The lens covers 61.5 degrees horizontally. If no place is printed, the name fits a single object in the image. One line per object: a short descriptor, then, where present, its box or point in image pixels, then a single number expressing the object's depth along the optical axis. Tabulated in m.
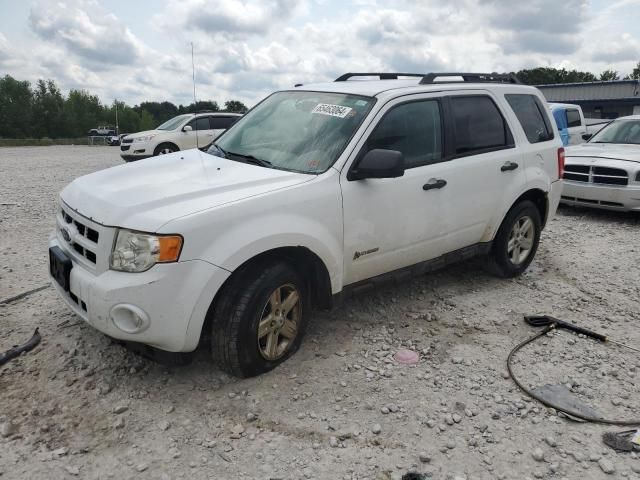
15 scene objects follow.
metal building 35.85
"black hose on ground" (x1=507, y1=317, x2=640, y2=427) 3.07
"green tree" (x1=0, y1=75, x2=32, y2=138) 75.44
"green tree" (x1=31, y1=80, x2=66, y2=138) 79.38
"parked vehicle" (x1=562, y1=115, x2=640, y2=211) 7.89
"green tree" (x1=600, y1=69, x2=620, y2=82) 86.75
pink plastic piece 3.72
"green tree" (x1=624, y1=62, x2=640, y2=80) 85.06
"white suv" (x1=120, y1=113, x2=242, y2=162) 14.98
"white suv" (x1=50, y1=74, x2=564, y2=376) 2.95
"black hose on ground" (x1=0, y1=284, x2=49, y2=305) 4.46
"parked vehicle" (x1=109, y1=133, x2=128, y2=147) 35.04
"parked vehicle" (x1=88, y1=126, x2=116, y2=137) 57.66
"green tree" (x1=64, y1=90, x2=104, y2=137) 83.19
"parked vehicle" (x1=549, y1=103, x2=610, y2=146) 12.89
